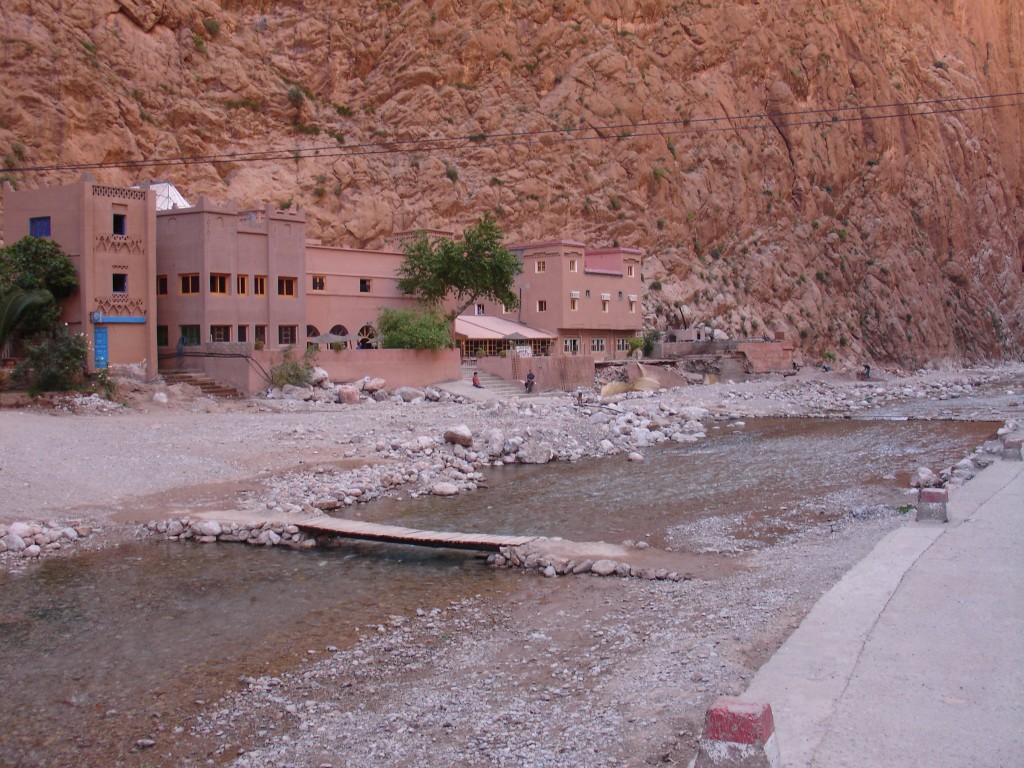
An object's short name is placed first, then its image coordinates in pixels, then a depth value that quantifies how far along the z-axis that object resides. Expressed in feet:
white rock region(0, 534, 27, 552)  44.37
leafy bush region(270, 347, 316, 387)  105.91
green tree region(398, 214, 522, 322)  133.18
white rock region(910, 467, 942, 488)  59.82
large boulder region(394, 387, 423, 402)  113.80
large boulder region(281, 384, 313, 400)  103.60
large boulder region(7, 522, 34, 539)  45.50
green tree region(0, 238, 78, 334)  94.27
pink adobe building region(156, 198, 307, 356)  110.42
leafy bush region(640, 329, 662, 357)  173.47
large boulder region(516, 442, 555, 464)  78.95
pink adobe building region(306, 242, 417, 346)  128.88
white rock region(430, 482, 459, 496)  63.05
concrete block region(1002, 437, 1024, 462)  60.38
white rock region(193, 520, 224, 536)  48.26
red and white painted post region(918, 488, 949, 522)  40.65
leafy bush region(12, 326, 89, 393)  85.87
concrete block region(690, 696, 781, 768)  15.38
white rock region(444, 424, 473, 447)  79.05
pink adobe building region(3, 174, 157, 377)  98.53
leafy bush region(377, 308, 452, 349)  122.11
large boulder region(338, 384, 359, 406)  106.42
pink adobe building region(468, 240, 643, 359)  161.48
